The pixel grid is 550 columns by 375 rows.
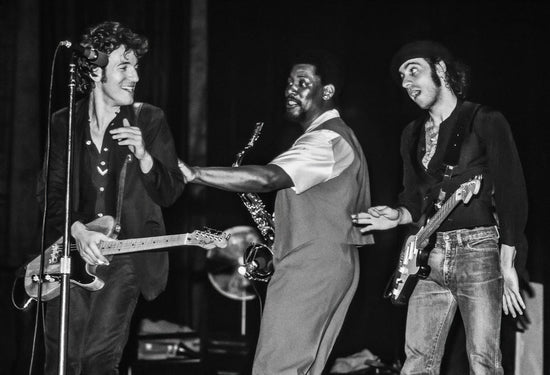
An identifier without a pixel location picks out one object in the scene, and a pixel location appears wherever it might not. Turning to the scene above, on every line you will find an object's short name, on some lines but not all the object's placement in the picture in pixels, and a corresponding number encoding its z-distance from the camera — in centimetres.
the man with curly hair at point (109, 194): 444
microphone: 396
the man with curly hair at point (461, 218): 440
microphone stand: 383
